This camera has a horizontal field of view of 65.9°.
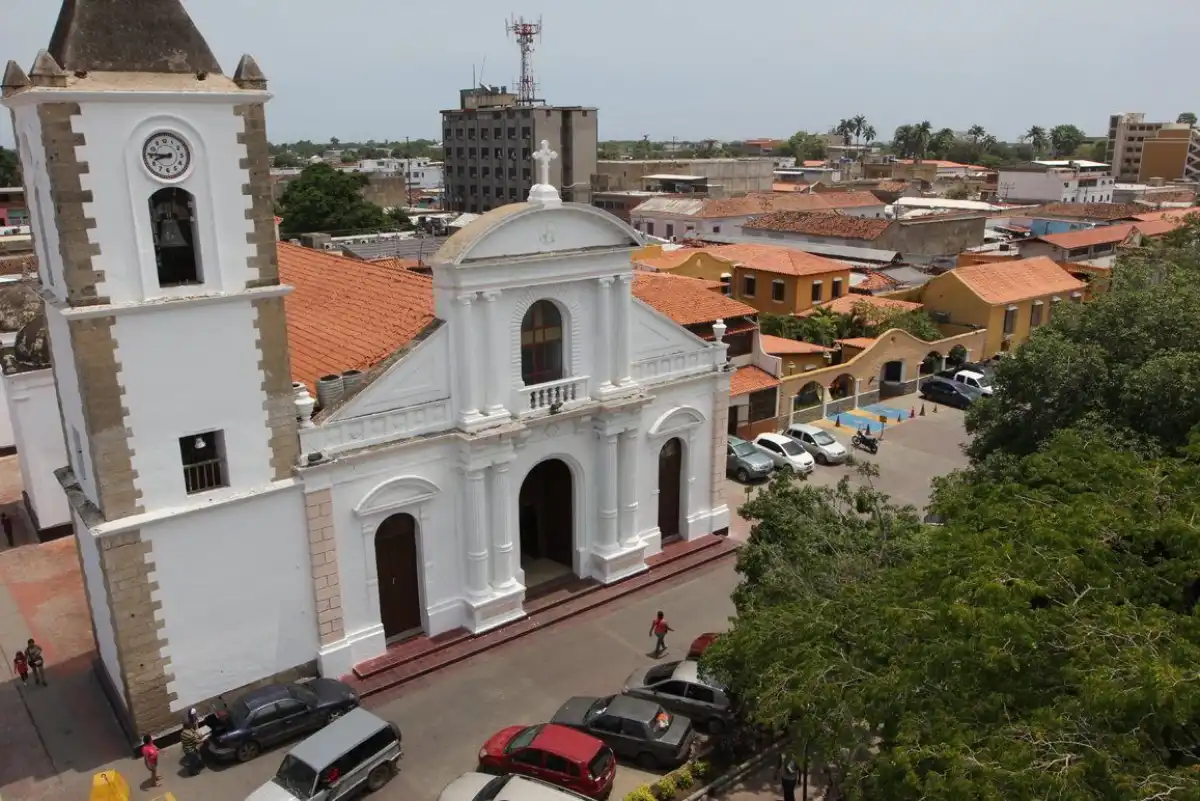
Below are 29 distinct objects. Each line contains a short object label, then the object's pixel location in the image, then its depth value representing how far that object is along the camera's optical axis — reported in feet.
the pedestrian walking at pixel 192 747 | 60.80
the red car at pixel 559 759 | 57.72
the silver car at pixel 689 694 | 64.80
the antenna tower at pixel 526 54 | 328.08
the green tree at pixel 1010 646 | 32.65
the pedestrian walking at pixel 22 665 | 70.28
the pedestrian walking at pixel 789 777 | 56.75
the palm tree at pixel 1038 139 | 604.90
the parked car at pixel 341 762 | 56.44
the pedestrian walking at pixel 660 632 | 74.18
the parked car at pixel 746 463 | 111.96
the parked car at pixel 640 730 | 61.62
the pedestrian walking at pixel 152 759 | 59.06
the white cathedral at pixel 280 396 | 55.36
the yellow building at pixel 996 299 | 161.58
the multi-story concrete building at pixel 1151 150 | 437.17
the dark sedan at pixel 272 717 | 61.41
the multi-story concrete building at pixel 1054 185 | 344.90
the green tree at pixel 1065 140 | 582.76
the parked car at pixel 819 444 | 118.11
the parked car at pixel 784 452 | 114.32
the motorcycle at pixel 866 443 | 121.49
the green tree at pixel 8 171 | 316.40
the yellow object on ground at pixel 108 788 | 53.36
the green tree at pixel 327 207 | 260.62
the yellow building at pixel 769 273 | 161.38
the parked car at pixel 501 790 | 54.13
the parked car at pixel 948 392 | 142.51
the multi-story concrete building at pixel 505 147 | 338.75
